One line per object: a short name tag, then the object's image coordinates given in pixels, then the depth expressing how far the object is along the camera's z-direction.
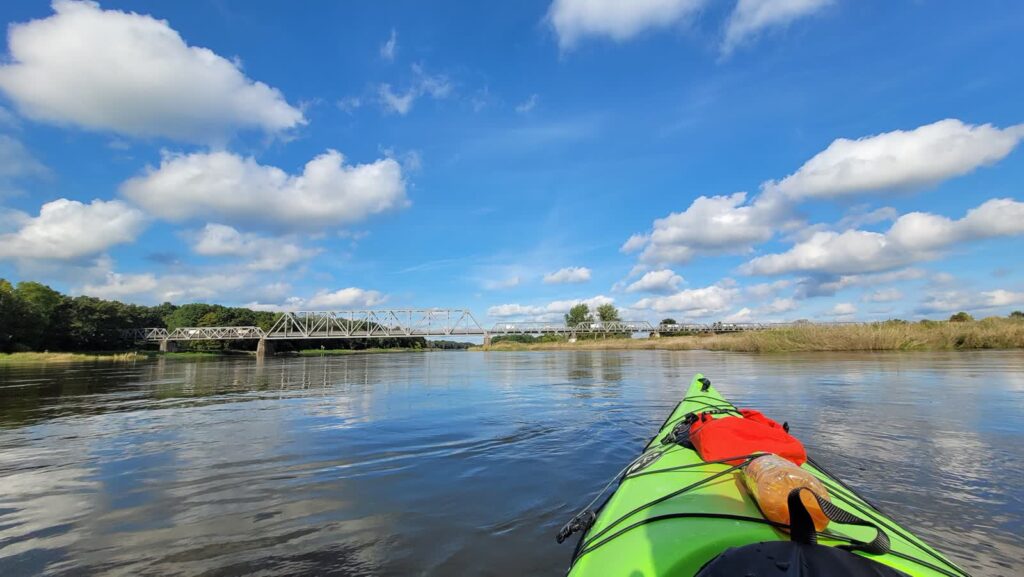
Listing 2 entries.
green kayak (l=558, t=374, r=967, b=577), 2.52
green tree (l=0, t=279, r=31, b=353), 56.06
